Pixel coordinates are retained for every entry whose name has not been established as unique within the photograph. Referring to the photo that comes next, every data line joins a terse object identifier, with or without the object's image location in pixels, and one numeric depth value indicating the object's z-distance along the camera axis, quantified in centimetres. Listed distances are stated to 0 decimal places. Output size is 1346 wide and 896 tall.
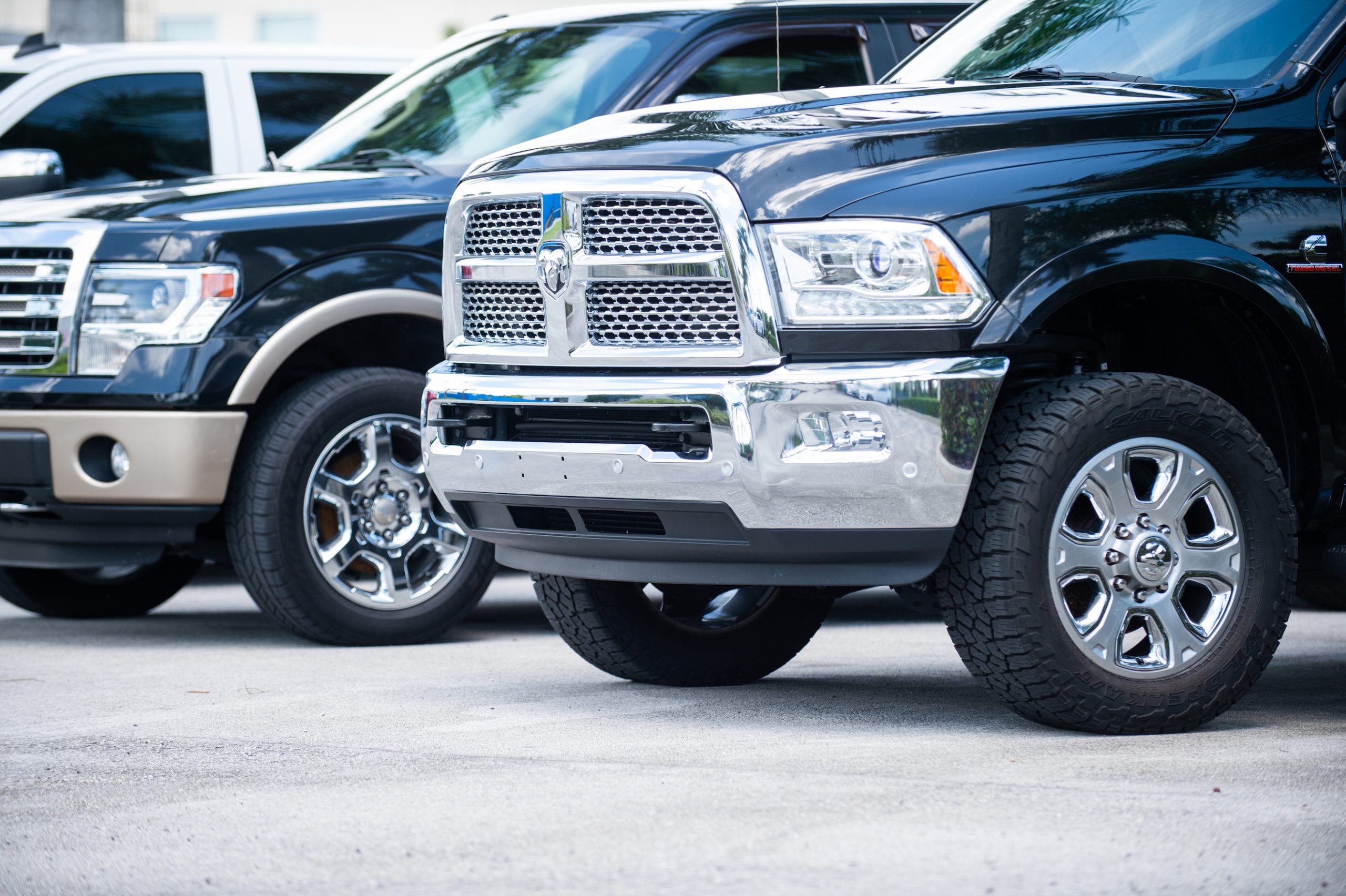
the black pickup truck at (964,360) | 891
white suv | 1745
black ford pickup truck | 1291
